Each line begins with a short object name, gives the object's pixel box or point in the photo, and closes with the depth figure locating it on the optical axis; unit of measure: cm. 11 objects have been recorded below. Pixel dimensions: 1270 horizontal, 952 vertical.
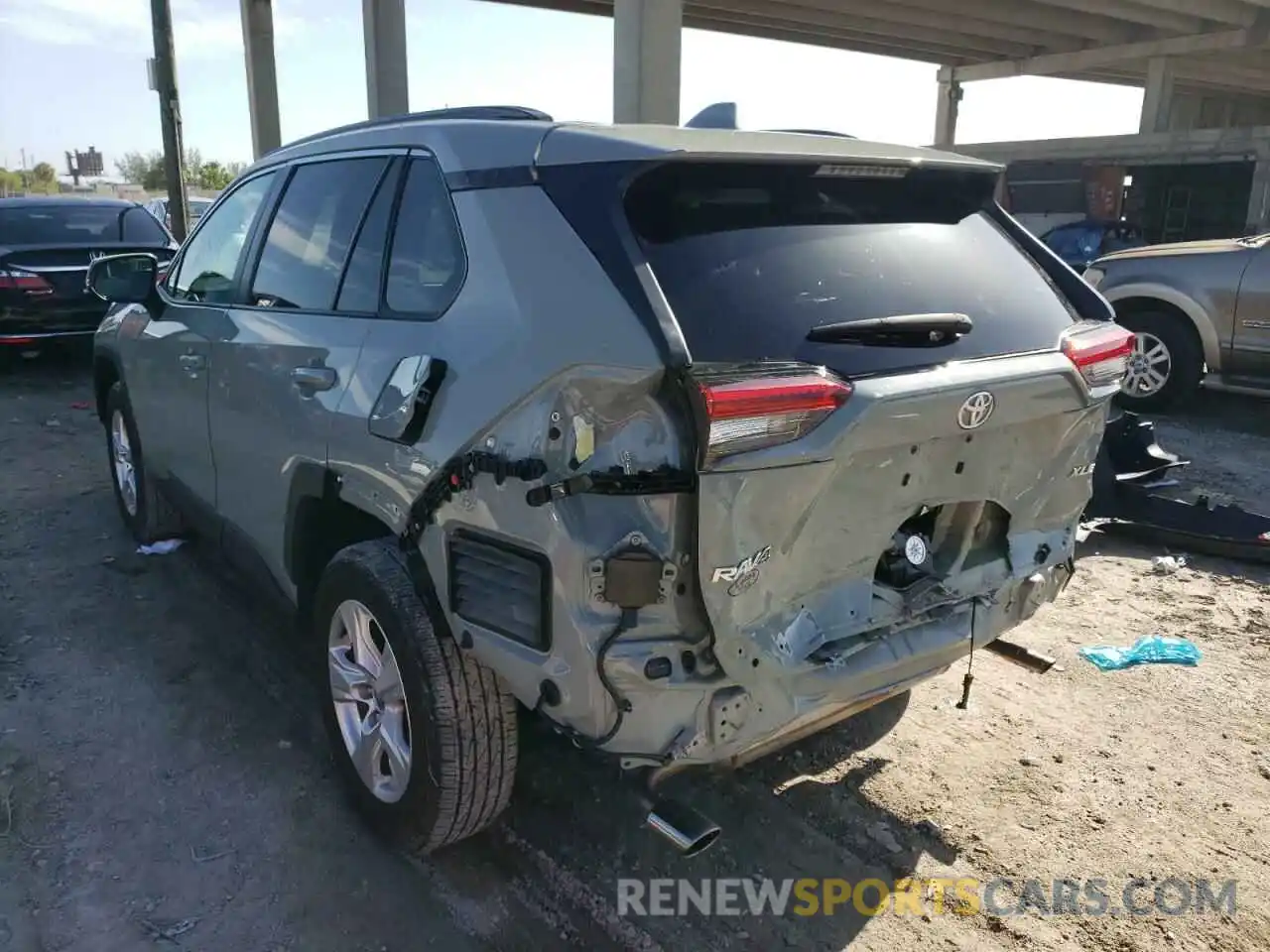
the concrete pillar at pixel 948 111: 3362
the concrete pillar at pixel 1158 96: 2833
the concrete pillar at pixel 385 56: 2008
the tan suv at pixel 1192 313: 769
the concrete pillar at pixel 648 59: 1592
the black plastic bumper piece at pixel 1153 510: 516
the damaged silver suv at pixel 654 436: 211
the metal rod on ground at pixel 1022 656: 308
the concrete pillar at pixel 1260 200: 2414
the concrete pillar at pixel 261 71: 2238
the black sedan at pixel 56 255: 913
